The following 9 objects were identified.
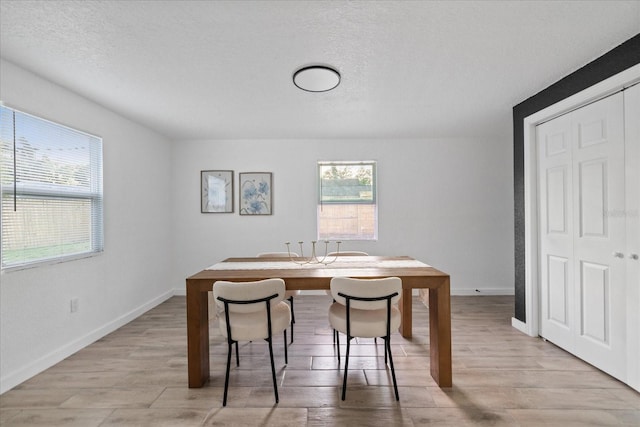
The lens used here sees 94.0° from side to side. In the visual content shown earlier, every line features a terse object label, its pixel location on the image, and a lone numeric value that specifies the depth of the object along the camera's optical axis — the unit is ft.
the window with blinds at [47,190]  7.63
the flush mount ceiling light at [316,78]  7.94
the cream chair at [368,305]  6.75
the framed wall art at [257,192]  15.70
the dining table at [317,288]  7.44
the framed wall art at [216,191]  15.74
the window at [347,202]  15.72
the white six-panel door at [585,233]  7.54
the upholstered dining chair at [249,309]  6.67
